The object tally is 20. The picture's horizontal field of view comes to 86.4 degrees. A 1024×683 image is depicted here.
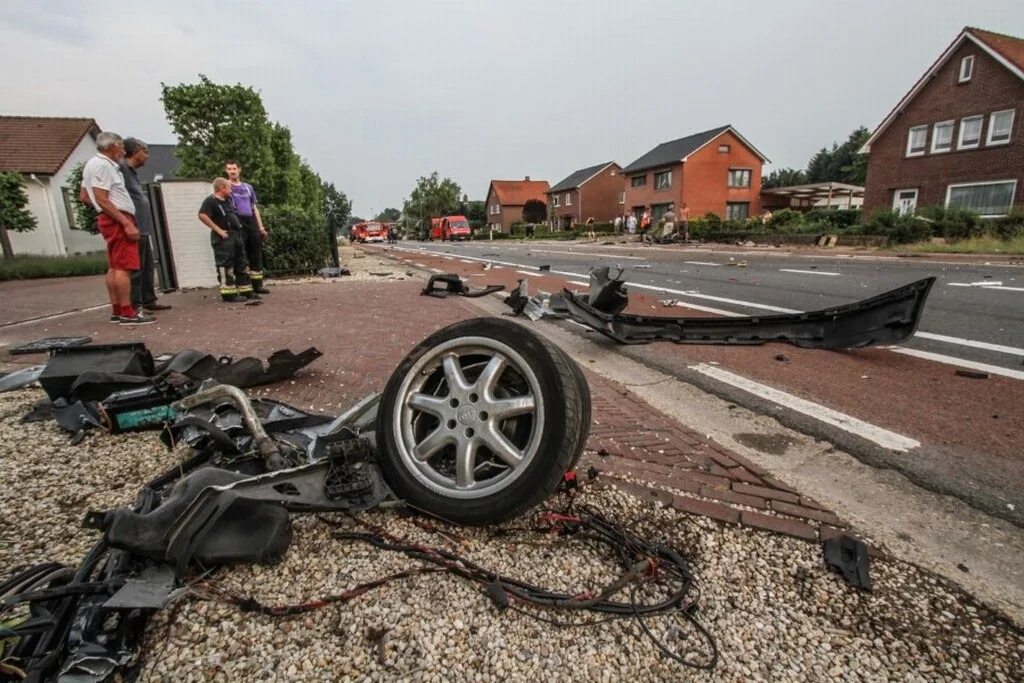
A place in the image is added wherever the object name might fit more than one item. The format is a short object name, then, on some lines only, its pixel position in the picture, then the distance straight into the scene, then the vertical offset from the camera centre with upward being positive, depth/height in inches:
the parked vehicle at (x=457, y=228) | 2402.8 -9.0
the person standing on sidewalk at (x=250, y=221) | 360.2 +7.5
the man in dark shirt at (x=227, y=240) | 339.9 -4.6
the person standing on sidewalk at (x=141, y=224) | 293.3 +6.5
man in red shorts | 259.0 +10.7
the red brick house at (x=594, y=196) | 2652.6 +128.4
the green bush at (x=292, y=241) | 492.1 -9.2
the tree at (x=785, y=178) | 4234.7 +295.0
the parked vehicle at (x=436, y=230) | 2532.0 -15.3
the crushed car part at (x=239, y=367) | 151.6 -39.1
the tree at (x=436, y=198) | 3511.3 +180.3
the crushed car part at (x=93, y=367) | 140.3 -34.6
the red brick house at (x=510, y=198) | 3255.4 +155.1
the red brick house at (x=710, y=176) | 1902.1 +150.5
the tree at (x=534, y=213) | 2997.0 +58.9
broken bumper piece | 188.2 -41.6
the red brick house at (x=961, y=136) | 1105.4 +165.0
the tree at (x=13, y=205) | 778.8 +49.5
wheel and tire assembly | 82.5 -31.3
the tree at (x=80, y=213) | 1018.7 +45.9
